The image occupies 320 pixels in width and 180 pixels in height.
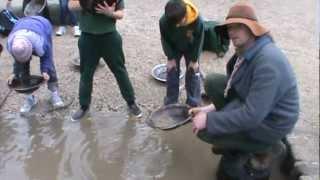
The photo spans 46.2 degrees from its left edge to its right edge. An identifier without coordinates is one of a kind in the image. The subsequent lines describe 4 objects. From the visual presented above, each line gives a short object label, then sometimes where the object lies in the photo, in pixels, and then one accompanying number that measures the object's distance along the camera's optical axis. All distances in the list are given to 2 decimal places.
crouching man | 2.09
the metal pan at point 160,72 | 3.39
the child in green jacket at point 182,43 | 2.71
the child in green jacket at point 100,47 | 2.77
